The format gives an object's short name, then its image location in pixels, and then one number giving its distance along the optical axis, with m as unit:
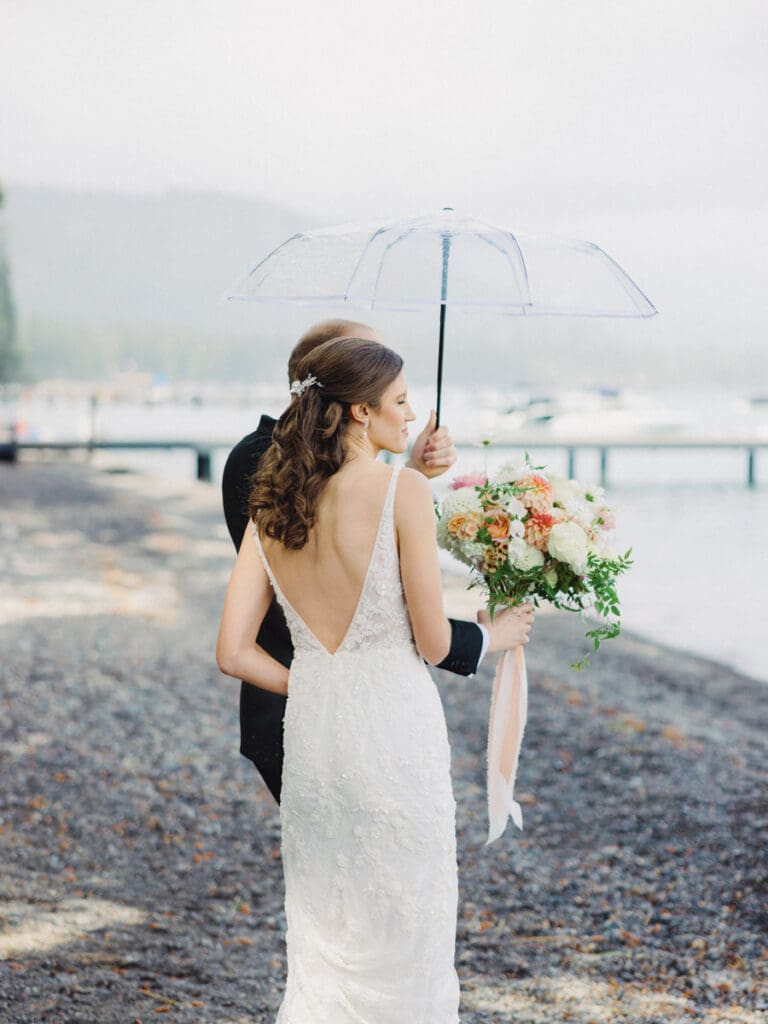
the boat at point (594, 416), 49.47
